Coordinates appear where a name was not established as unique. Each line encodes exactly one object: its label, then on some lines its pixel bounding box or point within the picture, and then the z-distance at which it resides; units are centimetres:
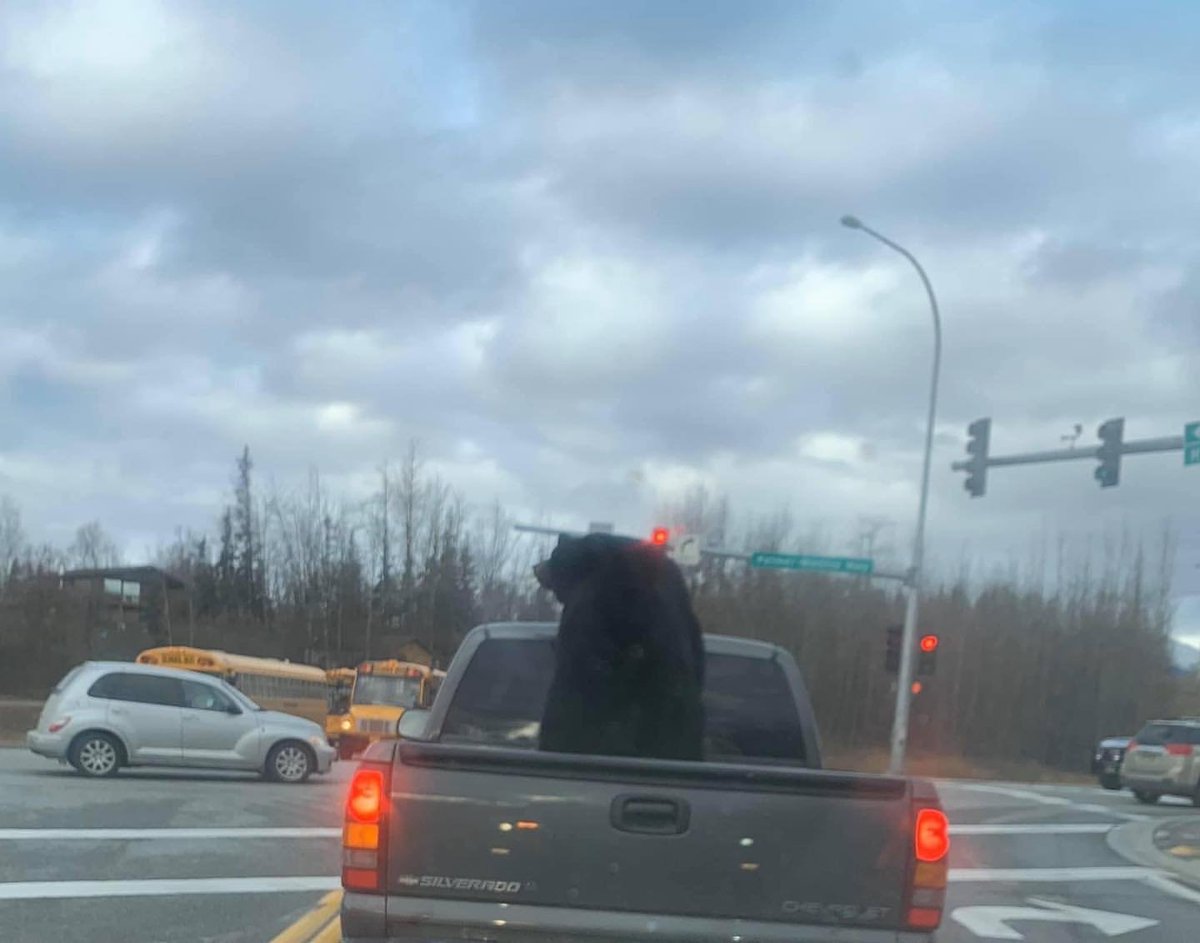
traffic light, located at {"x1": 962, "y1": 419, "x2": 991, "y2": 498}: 2267
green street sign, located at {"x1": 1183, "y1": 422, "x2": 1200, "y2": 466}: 1811
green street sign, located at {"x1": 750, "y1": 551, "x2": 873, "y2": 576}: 2783
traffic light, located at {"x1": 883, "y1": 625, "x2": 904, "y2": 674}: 2906
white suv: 2341
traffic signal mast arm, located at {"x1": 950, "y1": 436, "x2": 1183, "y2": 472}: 1892
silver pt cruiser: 1758
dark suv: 3005
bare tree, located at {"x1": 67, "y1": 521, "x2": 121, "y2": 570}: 7756
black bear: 534
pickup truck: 426
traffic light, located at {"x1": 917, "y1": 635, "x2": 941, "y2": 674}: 2886
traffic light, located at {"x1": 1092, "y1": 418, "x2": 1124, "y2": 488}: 1972
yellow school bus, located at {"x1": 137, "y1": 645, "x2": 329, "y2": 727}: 3030
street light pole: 2775
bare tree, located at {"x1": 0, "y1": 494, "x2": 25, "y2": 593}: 6957
